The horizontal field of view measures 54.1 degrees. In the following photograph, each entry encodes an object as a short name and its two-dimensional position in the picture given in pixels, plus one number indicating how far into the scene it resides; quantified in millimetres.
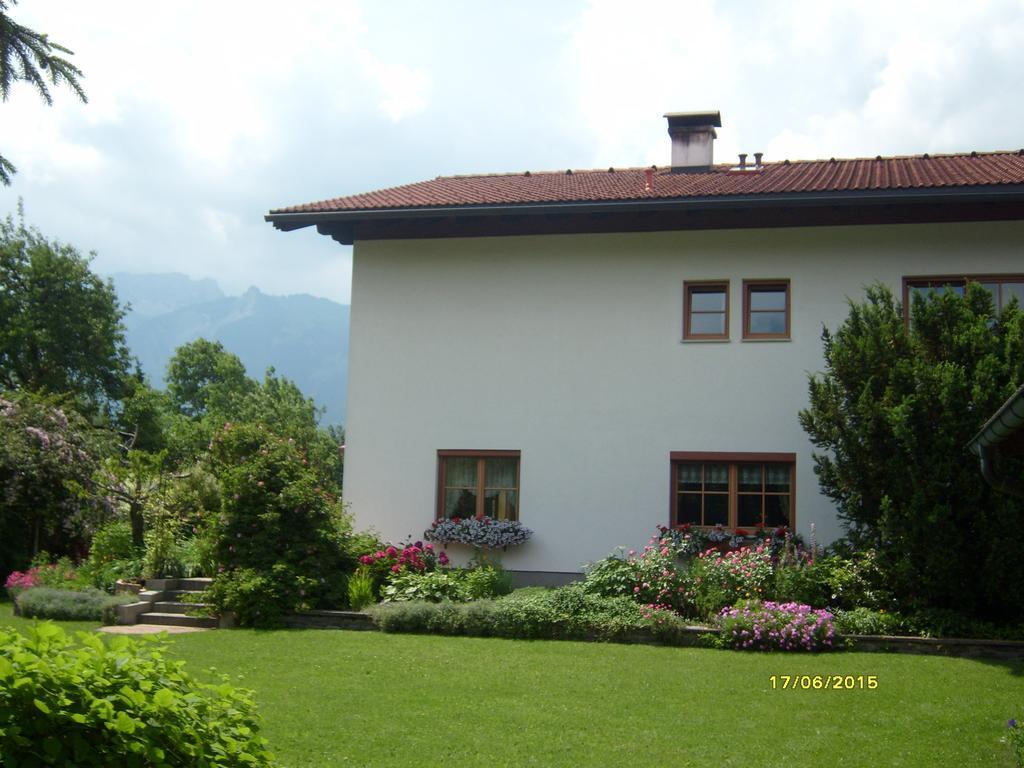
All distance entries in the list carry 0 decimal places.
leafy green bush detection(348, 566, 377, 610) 13133
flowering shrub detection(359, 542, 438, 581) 14062
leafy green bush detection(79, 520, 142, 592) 15008
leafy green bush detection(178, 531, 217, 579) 13867
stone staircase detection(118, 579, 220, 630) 13133
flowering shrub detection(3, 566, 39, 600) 15219
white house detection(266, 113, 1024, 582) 14695
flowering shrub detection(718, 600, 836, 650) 10711
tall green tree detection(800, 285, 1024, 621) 11289
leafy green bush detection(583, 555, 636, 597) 12727
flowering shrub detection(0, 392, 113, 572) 17172
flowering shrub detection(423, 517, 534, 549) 15305
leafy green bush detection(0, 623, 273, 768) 3621
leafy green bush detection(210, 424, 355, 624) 12789
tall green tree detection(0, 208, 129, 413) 35531
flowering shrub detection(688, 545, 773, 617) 12172
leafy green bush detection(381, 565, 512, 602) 13219
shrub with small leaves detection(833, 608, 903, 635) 11227
